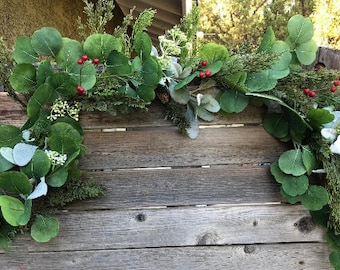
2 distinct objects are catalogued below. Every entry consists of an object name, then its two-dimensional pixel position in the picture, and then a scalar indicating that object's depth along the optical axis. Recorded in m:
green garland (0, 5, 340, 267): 0.95
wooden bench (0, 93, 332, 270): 1.05
